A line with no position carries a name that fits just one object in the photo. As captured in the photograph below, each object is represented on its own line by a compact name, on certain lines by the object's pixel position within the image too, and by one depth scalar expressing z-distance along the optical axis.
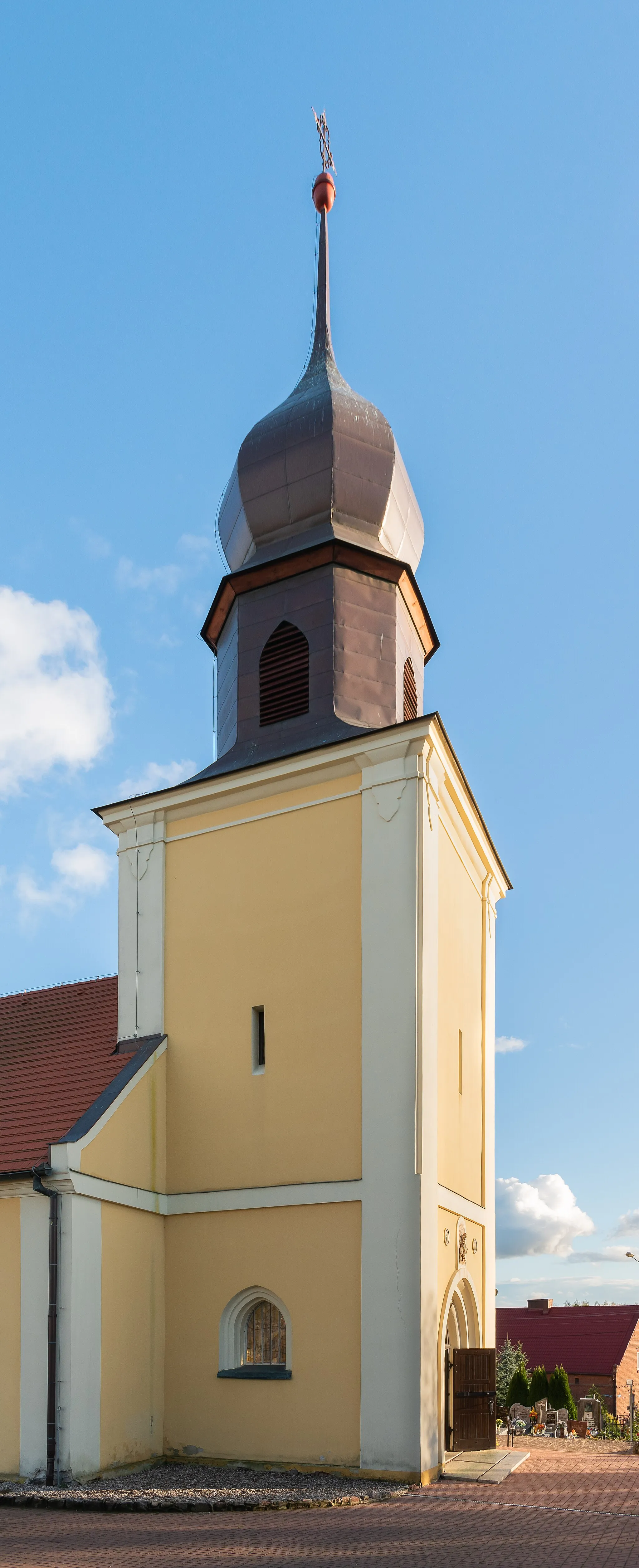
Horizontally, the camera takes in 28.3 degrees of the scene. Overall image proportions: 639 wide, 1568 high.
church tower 11.84
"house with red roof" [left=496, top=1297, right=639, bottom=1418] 43.78
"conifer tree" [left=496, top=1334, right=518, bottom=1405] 36.06
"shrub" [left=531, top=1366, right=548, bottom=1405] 31.61
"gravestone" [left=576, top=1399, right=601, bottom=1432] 28.05
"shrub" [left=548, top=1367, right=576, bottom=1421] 30.73
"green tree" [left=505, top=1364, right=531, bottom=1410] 31.50
